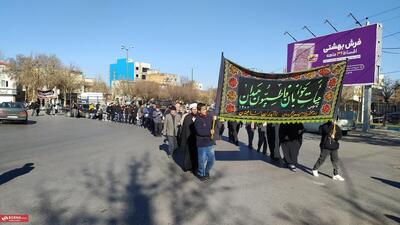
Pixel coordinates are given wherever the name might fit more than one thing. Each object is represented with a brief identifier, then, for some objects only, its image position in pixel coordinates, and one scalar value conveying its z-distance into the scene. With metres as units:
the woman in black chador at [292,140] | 9.58
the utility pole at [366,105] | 27.99
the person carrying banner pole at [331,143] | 8.61
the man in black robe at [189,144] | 8.95
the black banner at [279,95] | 9.16
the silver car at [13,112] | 23.56
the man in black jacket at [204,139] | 7.78
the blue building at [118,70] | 97.56
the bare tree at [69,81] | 63.09
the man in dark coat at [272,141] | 11.14
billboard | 26.38
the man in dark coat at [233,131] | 15.47
